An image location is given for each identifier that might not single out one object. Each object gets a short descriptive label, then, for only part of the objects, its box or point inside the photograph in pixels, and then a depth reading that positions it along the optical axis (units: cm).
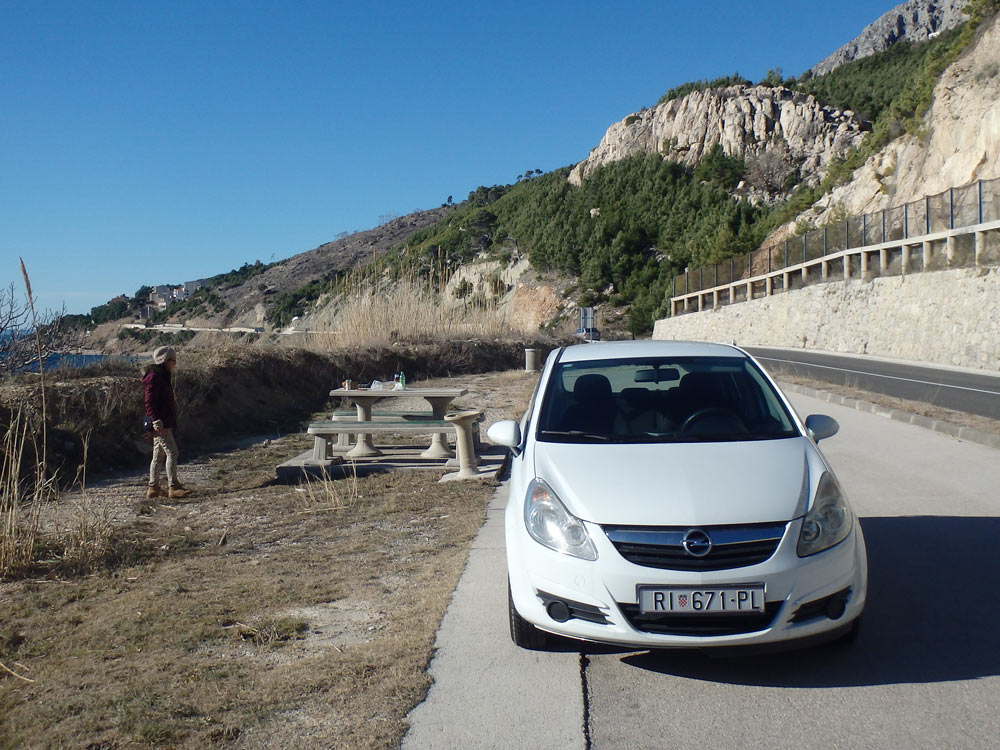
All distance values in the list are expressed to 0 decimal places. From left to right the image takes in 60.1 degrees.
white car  373
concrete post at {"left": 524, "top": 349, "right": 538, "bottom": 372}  2728
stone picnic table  1076
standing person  874
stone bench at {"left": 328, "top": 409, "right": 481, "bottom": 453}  1126
